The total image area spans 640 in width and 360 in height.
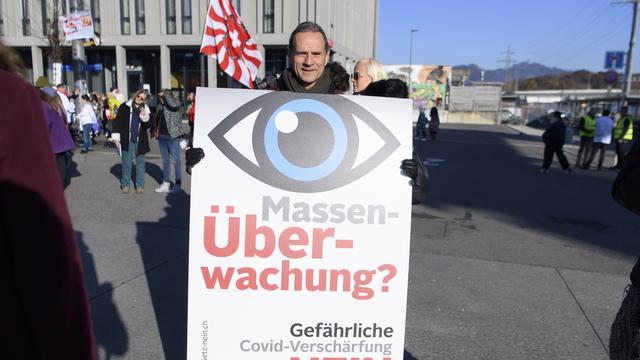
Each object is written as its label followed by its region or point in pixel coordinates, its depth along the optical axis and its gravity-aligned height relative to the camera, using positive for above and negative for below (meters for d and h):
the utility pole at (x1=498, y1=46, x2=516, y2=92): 133.40 +10.88
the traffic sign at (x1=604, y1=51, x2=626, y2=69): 31.46 +3.09
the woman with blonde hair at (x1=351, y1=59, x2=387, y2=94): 3.56 +0.21
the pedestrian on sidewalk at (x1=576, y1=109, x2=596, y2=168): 13.95 -0.65
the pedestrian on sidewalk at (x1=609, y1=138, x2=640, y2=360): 1.65 -0.69
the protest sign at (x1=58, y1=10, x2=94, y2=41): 15.49 +2.18
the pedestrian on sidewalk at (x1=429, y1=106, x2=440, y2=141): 22.64 -0.79
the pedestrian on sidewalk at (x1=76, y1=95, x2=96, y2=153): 14.38 -0.73
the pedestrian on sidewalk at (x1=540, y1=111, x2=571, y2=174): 12.52 -0.84
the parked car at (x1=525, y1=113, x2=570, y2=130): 43.10 -1.37
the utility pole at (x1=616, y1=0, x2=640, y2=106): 27.14 +3.00
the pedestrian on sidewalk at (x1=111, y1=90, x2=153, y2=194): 8.56 -0.59
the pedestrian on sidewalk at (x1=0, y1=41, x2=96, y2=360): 0.88 -0.26
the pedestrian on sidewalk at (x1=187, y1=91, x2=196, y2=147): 12.32 -0.35
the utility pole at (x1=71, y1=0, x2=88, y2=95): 16.53 +1.25
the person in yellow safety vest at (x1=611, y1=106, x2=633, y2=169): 13.96 -0.66
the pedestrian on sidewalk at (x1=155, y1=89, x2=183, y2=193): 8.62 -0.60
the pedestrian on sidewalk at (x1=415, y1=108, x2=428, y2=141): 23.81 -0.95
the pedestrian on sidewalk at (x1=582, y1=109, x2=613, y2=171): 13.97 -0.75
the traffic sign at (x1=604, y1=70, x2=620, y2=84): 29.06 +1.84
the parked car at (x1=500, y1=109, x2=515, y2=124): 53.07 -1.22
